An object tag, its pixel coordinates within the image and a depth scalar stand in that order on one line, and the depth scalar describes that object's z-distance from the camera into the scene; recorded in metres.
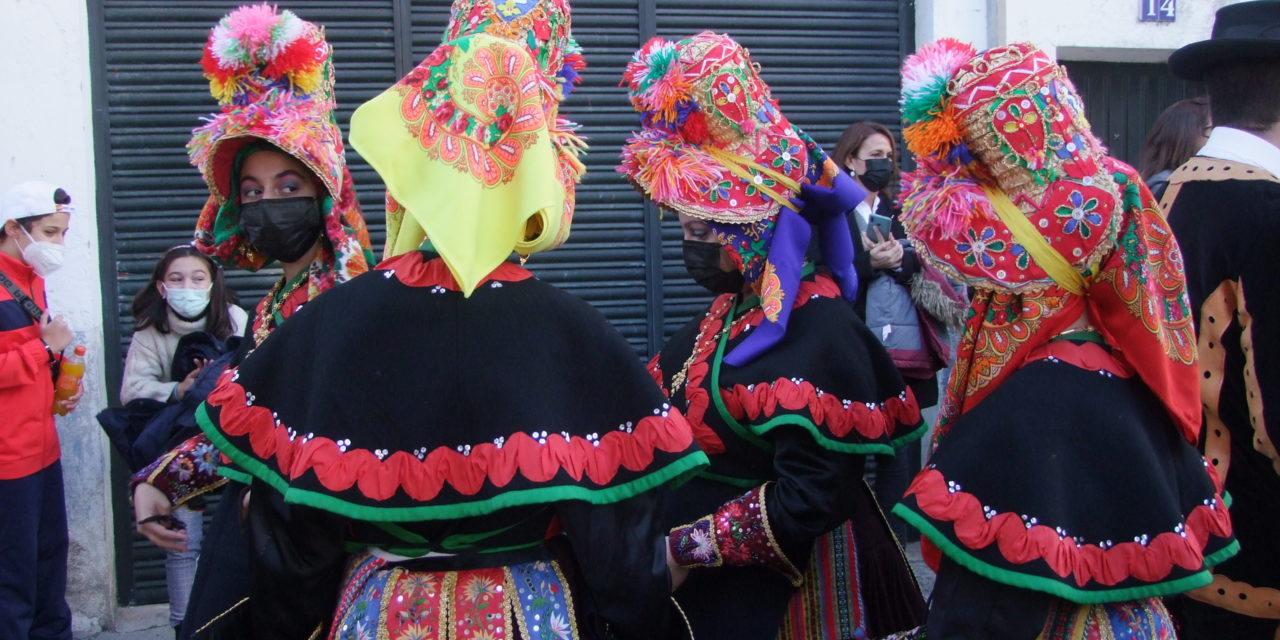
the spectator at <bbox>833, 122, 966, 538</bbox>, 4.87
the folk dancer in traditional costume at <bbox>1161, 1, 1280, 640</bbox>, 2.79
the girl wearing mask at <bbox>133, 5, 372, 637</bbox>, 3.02
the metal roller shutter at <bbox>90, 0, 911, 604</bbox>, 5.60
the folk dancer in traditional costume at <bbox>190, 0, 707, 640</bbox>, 2.05
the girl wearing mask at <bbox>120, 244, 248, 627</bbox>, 5.01
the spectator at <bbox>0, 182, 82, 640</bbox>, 4.59
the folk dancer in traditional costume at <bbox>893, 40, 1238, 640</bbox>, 2.10
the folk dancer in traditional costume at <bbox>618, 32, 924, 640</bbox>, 2.91
